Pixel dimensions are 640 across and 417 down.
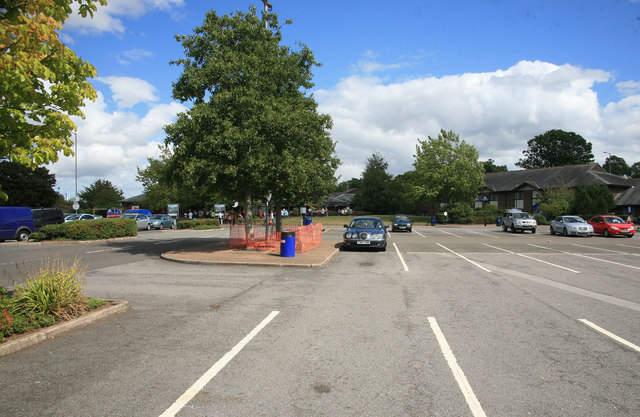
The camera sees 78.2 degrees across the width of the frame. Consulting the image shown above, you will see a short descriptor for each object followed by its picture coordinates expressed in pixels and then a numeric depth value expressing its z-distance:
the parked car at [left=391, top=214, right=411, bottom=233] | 33.47
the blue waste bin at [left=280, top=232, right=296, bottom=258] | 14.16
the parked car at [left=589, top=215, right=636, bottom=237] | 26.22
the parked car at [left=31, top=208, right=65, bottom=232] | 25.95
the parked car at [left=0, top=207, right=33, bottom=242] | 22.45
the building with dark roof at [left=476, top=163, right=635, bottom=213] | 60.25
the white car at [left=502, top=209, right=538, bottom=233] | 31.89
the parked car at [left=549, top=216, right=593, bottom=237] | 26.39
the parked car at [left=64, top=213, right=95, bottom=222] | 34.28
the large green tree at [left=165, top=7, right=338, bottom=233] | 14.03
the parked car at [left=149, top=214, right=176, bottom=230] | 39.41
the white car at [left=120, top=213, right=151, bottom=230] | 37.06
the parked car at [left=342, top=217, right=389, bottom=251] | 16.55
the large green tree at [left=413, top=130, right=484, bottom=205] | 54.12
